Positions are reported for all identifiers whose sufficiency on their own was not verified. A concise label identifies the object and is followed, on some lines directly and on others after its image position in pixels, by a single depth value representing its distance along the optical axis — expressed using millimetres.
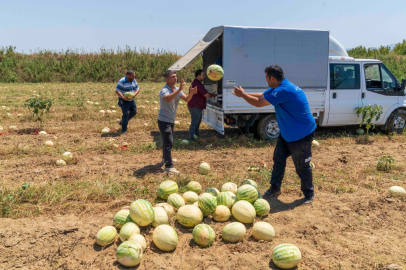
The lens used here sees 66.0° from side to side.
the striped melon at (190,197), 4789
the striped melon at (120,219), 4137
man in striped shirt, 9855
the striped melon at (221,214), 4395
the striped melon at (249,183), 5234
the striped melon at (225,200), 4609
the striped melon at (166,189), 5031
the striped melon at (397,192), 5367
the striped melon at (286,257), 3400
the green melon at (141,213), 3975
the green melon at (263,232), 3971
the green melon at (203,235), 3773
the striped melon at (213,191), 4969
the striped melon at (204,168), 6513
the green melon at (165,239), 3691
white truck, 8562
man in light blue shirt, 6371
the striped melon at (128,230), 3793
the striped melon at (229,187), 5137
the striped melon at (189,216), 4168
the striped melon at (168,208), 4441
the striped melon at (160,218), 4121
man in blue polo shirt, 4859
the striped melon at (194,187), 5242
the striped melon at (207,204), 4379
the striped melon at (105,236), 3740
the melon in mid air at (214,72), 7137
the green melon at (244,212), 4324
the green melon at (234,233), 3926
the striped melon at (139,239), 3633
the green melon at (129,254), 3352
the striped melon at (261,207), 4598
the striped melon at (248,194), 4645
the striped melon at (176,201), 4648
